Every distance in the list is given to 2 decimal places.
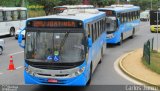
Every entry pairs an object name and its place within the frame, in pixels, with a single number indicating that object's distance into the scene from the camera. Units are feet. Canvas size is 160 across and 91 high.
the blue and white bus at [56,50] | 45.44
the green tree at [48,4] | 203.37
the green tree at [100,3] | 266.77
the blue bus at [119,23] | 100.32
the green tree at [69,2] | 223.92
